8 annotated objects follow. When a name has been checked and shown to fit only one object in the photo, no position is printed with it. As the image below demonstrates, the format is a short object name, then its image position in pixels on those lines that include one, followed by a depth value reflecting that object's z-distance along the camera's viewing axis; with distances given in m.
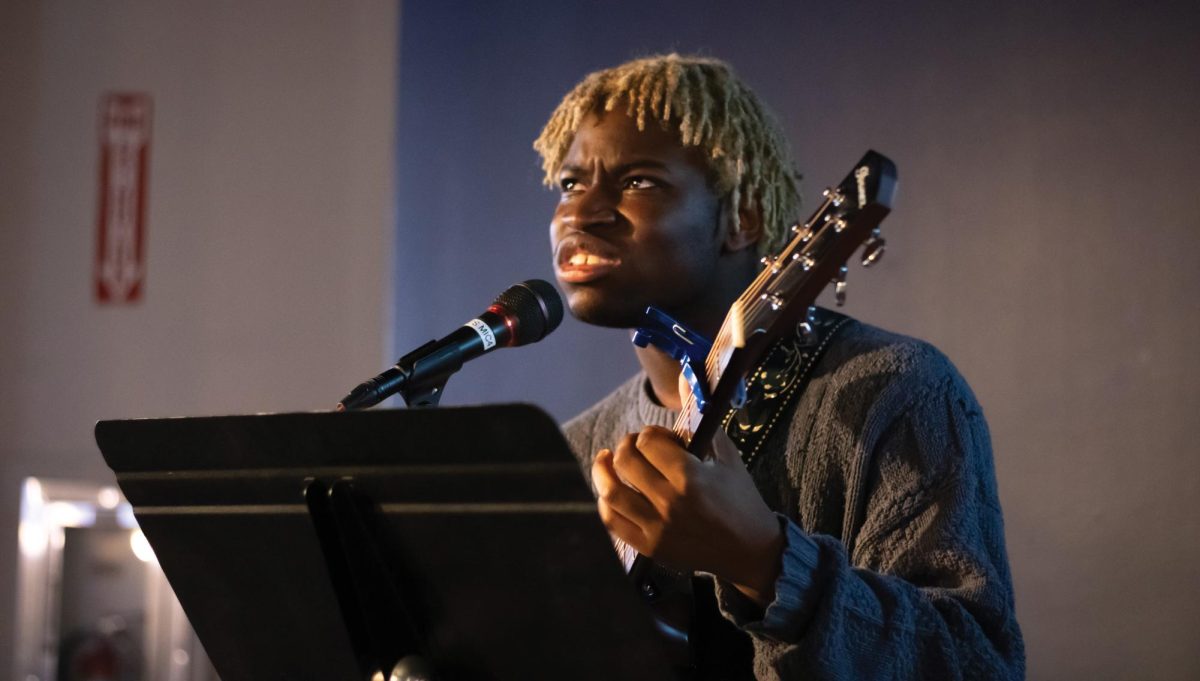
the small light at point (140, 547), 3.98
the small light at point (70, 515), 4.02
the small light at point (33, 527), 4.01
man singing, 1.40
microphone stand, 1.61
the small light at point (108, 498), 4.04
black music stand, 1.24
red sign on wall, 4.03
